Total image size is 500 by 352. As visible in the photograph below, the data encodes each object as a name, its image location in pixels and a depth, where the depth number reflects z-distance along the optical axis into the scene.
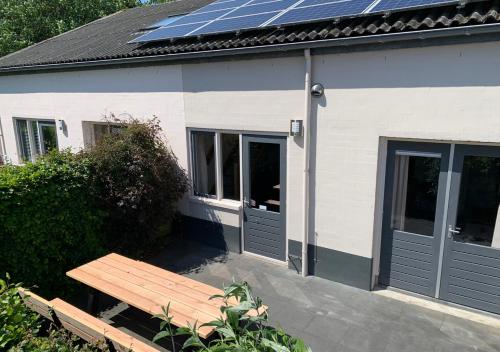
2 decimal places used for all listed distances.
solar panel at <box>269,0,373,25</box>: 5.55
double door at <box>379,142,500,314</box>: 4.94
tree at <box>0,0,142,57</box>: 21.05
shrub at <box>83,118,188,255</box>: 6.48
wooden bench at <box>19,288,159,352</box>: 3.48
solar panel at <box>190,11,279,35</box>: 6.57
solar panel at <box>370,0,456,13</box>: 4.79
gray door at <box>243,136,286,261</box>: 6.66
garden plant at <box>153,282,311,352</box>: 2.54
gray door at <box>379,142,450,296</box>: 5.25
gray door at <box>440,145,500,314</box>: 4.87
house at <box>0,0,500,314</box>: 4.77
